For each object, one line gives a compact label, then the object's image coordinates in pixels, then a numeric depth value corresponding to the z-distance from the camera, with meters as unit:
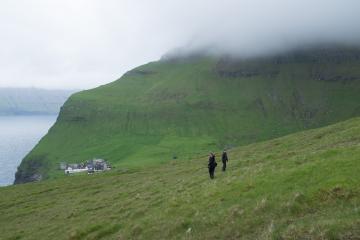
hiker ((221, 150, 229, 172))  51.89
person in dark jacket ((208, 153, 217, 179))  47.27
